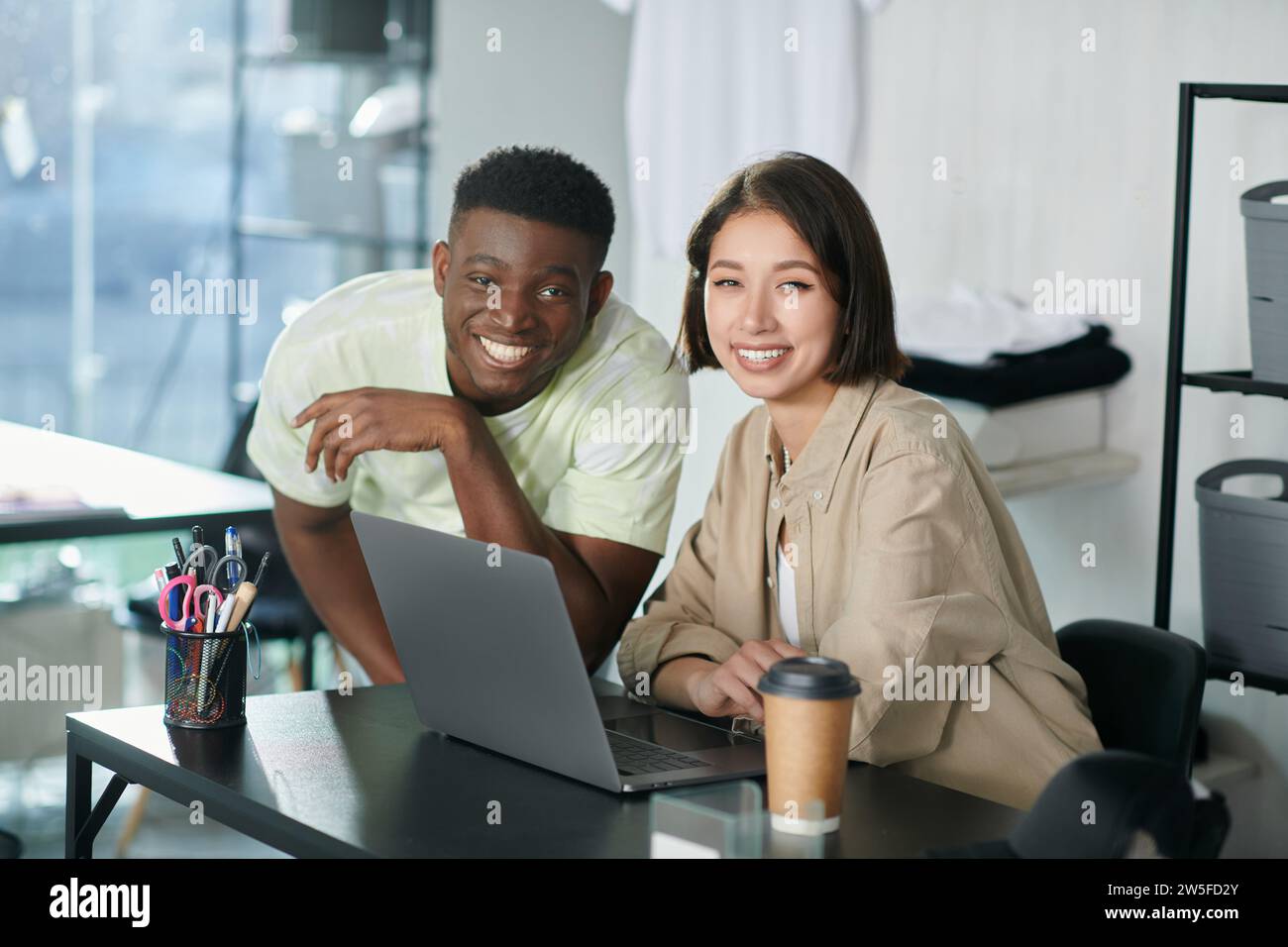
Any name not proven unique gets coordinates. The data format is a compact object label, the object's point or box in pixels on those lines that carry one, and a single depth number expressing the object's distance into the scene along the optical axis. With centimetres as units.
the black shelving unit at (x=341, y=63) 419
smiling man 196
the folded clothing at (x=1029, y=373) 261
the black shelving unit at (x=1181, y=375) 226
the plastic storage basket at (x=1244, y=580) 221
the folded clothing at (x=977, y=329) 269
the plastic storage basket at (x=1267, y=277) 217
